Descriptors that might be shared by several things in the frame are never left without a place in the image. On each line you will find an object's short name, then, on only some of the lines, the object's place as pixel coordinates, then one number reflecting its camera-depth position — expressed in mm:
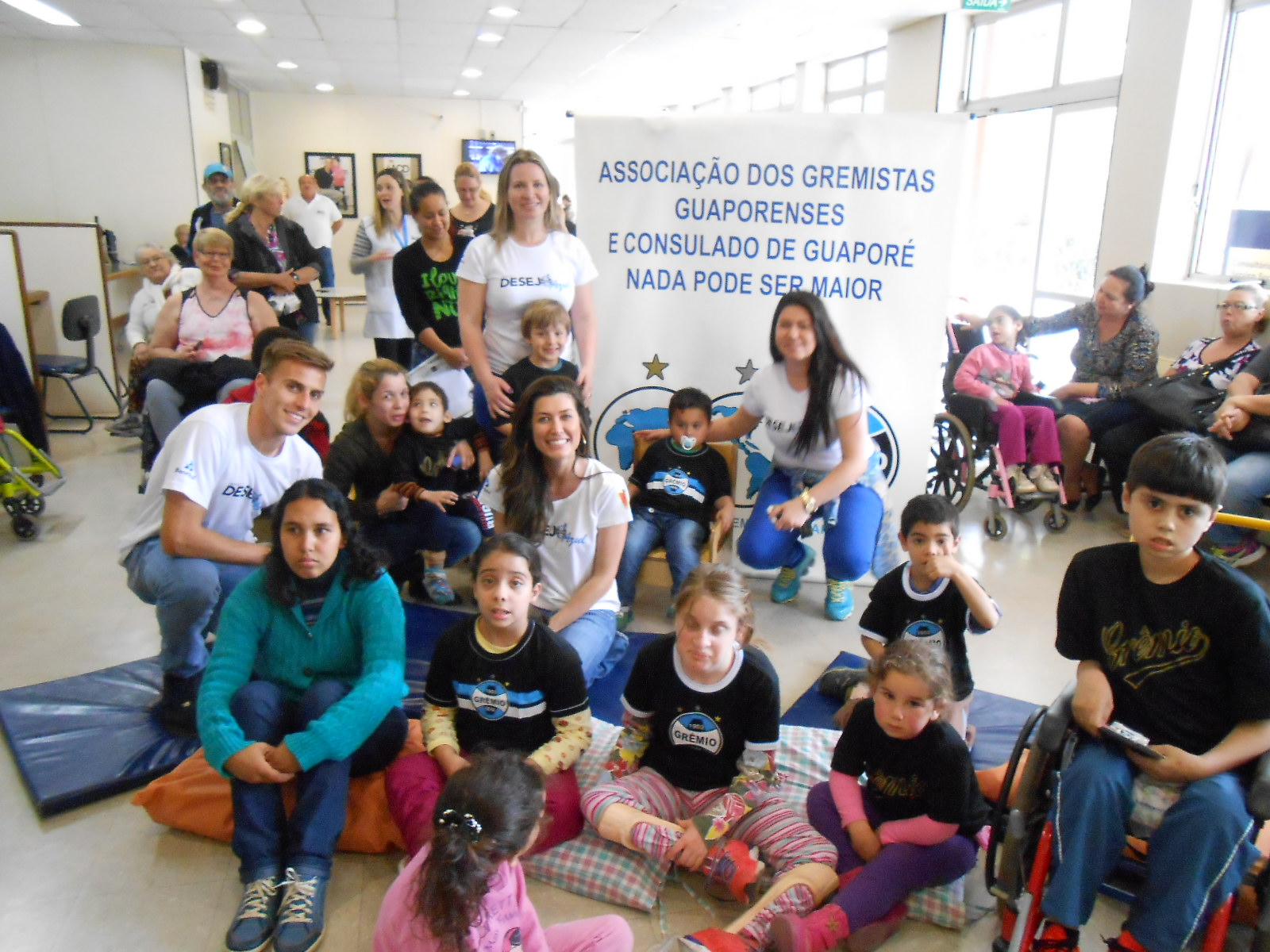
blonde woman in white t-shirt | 3244
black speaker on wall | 9453
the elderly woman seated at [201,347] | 3949
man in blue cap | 5629
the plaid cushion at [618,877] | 1802
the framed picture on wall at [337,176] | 13625
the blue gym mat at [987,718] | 2338
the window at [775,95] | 11750
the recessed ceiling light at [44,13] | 6944
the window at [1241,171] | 5086
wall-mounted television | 14031
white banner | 3189
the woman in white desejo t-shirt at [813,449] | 2949
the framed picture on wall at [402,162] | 13844
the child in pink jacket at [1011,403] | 4211
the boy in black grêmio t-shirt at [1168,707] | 1498
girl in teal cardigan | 1794
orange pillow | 1981
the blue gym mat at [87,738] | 2143
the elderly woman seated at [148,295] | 5133
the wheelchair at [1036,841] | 1495
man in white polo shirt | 8500
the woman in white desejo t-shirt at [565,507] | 2512
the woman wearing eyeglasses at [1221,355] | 3869
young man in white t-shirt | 2330
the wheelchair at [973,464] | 4074
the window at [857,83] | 9758
